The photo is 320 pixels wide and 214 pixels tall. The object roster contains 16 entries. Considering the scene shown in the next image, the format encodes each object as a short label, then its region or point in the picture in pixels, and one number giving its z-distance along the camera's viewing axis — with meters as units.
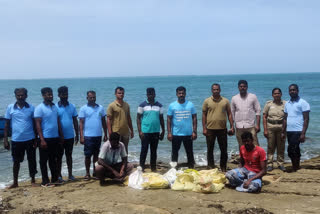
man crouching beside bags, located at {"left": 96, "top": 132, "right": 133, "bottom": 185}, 5.89
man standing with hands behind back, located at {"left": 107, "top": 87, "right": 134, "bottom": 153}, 6.45
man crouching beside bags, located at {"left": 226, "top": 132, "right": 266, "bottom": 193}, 5.36
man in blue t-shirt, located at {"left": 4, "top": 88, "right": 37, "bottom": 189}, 5.71
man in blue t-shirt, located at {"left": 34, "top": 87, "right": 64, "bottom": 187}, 5.73
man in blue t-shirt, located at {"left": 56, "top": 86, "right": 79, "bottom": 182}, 6.11
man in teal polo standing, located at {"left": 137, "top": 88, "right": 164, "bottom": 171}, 6.52
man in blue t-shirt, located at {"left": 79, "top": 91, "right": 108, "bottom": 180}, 6.33
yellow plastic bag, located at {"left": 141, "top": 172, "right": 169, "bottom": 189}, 5.64
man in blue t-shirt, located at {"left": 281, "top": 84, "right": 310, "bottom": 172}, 6.41
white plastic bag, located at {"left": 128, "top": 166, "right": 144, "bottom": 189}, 5.70
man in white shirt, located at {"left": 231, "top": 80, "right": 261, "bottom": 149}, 6.44
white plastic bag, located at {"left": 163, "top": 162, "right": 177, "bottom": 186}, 5.78
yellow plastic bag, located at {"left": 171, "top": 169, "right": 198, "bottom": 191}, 5.48
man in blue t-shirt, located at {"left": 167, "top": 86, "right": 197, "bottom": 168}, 6.48
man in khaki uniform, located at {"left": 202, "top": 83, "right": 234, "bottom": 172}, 6.50
